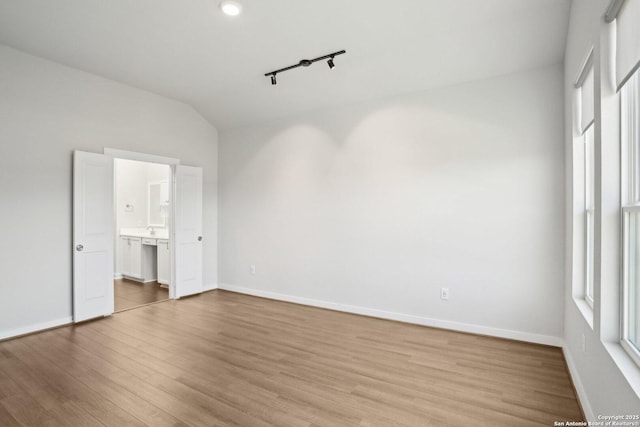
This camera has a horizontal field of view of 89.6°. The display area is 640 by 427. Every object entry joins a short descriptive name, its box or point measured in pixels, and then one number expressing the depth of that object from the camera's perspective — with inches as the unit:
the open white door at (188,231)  203.6
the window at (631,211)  59.8
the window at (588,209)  96.3
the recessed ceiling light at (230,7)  109.7
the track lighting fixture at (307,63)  141.3
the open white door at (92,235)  156.9
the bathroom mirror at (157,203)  267.4
